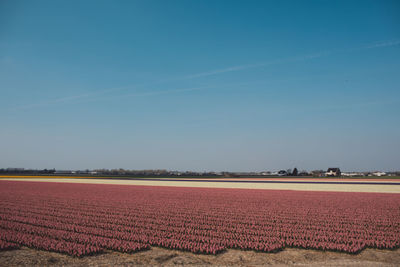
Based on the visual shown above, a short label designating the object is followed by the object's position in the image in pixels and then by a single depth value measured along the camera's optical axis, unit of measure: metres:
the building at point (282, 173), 144.94
